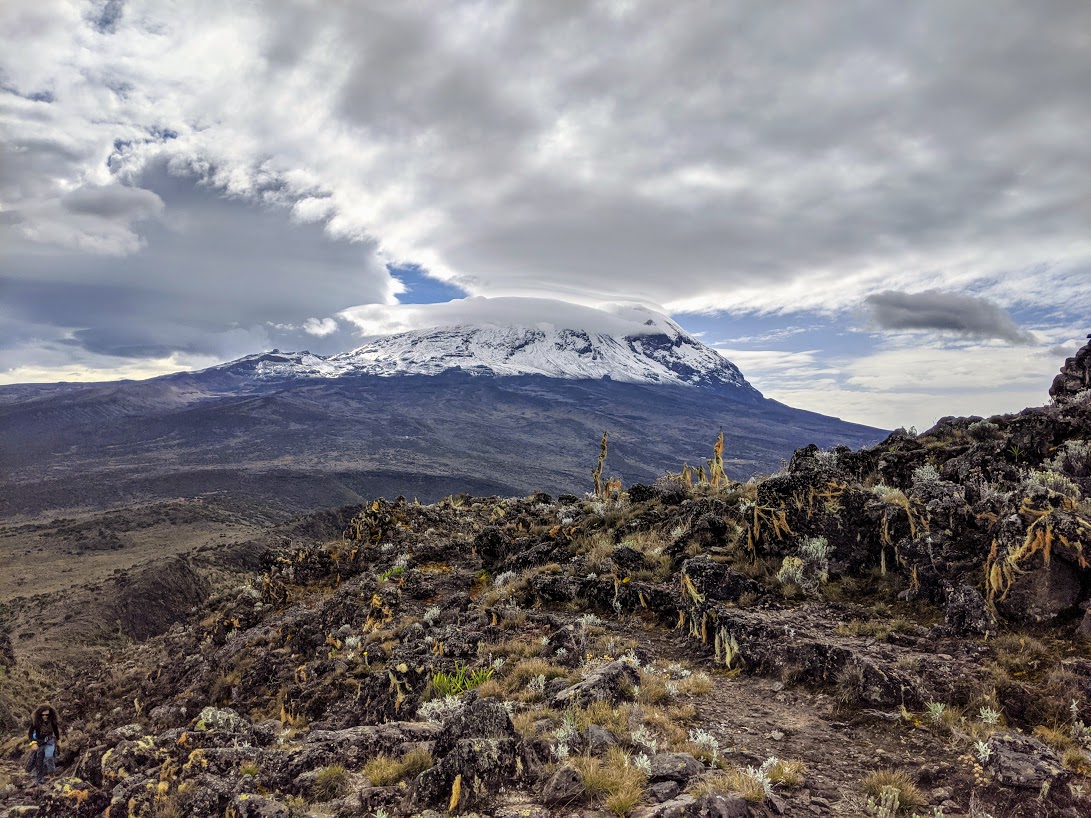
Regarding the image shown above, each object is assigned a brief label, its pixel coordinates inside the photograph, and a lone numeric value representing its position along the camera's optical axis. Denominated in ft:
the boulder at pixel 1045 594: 19.99
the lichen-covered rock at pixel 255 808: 16.53
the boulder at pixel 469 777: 15.52
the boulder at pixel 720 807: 13.17
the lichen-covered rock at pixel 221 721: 25.99
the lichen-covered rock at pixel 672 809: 13.35
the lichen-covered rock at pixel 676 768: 15.78
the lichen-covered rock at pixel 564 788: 15.15
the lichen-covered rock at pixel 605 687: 21.08
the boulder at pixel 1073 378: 42.32
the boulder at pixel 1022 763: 13.24
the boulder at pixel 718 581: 29.01
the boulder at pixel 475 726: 17.33
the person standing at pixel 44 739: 32.55
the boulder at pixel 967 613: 20.92
